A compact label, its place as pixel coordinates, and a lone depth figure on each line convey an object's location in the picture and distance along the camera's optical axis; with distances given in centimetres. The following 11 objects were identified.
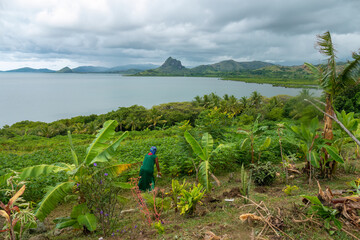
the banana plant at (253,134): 737
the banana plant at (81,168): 463
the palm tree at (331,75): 551
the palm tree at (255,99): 4151
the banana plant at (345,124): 560
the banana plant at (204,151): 573
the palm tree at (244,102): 4056
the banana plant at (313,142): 547
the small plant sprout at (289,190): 529
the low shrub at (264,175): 627
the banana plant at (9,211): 312
